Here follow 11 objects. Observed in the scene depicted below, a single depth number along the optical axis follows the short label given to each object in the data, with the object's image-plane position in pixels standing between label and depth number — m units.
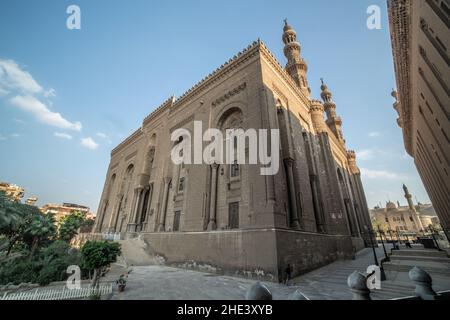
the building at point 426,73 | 8.30
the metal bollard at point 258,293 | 2.64
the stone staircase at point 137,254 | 15.04
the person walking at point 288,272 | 9.04
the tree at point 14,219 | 16.40
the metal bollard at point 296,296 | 2.72
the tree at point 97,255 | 7.80
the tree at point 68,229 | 28.84
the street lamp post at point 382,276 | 9.23
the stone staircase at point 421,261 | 10.76
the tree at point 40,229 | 21.27
